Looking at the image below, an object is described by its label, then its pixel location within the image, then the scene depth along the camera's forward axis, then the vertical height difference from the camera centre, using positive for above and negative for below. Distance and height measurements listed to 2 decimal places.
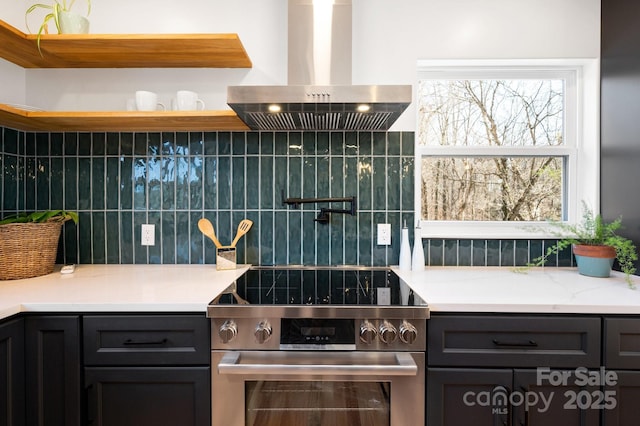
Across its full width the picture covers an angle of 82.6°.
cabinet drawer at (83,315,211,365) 1.30 -0.46
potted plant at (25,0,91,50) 1.73 +0.90
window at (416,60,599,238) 2.12 +0.40
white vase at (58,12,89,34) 1.73 +0.89
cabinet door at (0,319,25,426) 1.21 -0.56
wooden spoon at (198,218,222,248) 1.96 -0.10
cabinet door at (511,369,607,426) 1.30 -0.68
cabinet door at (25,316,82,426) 1.29 -0.57
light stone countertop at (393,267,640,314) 1.30 -0.33
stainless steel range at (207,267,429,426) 1.29 -0.52
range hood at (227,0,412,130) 1.61 +0.68
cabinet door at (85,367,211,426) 1.30 -0.67
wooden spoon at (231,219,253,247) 1.98 -0.10
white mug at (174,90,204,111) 1.78 +0.53
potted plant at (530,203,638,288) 1.75 -0.18
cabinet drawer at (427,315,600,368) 1.30 -0.47
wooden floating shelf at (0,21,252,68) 1.66 +0.78
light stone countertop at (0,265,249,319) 1.29 -0.32
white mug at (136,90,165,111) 1.74 +0.52
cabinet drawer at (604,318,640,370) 1.29 -0.47
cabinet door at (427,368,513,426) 1.31 -0.67
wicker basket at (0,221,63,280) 1.63 -0.18
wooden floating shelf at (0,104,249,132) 1.68 +0.43
